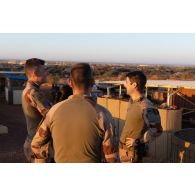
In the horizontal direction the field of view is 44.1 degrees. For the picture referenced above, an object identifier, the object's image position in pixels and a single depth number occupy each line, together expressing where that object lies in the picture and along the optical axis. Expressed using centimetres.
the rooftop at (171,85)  793
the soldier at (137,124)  286
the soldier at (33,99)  292
